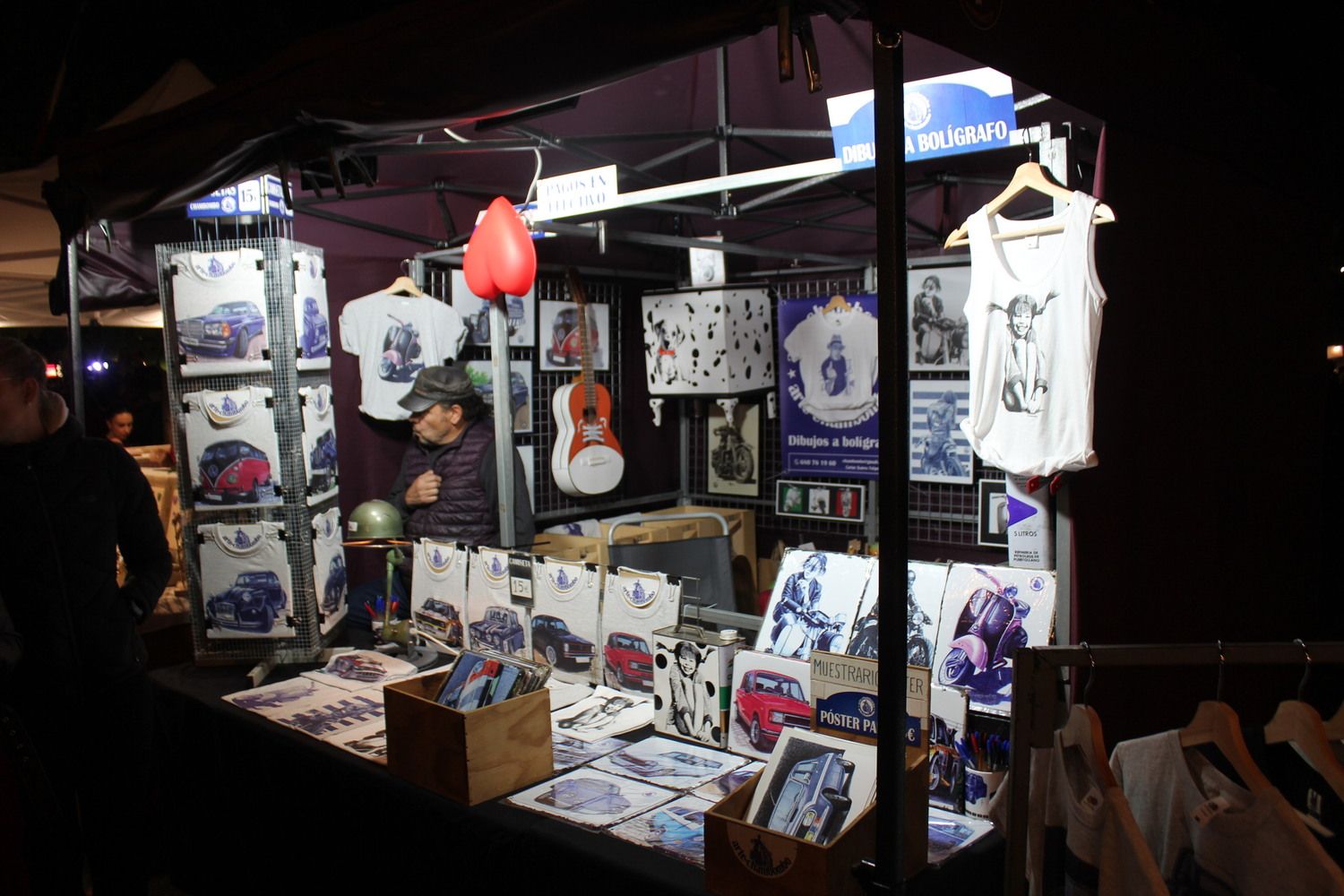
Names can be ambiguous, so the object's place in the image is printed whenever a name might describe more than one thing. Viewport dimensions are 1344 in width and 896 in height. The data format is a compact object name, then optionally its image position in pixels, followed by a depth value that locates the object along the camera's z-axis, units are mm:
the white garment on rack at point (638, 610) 2707
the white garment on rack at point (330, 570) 3852
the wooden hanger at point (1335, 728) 1599
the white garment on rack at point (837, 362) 5285
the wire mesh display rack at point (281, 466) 3664
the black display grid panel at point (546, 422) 5395
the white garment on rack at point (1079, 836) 1426
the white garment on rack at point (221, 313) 3633
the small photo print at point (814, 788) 1752
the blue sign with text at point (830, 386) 5301
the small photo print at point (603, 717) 2621
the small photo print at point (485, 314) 5043
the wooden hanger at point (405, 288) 4840
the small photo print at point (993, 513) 4871
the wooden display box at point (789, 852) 1617
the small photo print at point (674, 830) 1942
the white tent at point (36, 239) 4562
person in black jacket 2537
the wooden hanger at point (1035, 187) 2383
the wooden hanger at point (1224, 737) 1449
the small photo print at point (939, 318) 5078
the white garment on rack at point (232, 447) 3676
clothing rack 1461
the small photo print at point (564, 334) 5430
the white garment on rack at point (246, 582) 3732
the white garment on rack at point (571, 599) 2906
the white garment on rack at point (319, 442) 3805
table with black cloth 1940
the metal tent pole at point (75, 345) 3102
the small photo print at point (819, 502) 5734
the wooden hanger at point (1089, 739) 1492
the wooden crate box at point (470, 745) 2199
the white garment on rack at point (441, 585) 3320
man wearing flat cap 4539
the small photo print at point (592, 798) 2109
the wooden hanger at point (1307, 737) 1487
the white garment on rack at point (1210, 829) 1344
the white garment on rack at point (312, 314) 3738
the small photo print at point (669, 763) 2287
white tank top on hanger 2445
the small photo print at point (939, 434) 5164
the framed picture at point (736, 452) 6105
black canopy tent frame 1469
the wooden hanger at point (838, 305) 5293
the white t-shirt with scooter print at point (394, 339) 4871
